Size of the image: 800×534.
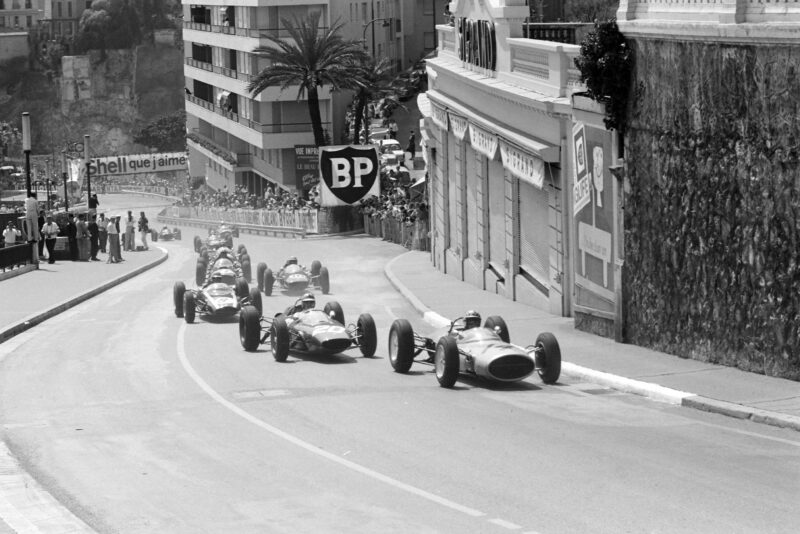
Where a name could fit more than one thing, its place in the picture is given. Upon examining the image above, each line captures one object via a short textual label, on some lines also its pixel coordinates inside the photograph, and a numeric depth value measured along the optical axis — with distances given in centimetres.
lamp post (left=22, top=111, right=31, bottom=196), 4332
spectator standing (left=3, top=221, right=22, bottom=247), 4181
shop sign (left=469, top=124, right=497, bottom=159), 3036
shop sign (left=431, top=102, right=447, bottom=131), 3740
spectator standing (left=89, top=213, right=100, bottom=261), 4766
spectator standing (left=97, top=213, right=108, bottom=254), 5141
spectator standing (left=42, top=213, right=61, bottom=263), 4462
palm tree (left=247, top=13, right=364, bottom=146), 6844
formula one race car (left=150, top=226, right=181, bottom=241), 7562
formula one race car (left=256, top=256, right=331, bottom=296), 3322
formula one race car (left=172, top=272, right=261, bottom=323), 2727
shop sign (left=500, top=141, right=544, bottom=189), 2683
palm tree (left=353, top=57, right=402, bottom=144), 6888
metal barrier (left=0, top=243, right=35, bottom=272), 3925
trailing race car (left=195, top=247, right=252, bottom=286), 3170
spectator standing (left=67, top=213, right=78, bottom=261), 4575
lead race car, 1802
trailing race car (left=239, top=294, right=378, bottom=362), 2130
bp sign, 4916
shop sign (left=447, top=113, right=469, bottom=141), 3394
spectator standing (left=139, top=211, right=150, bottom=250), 5915
